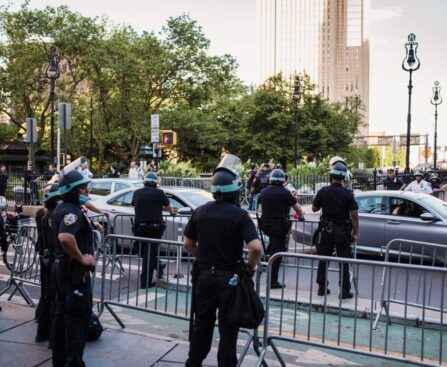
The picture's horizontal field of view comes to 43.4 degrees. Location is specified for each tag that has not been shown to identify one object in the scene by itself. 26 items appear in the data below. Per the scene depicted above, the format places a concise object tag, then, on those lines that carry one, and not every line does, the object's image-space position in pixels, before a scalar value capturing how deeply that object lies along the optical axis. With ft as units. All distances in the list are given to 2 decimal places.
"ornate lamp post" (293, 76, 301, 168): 105.63
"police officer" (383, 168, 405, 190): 70.49
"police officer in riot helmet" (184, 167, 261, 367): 14.26
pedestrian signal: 60.03
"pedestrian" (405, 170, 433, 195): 53.47
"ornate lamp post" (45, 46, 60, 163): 73.36
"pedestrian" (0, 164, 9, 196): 68.31
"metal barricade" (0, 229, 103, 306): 24.70
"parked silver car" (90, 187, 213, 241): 34.60
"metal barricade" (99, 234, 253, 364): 20.40
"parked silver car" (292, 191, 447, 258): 34.16
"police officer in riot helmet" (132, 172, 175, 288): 28.60
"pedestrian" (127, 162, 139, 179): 80.07
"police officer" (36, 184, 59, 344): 18.80
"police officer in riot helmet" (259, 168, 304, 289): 27.71
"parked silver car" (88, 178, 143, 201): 45.47
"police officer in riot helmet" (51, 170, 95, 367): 15.51
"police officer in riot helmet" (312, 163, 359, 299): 25.35
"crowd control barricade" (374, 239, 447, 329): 18.23
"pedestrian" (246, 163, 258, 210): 63.81
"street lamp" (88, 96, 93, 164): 126.52
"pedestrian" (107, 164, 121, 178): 86.27
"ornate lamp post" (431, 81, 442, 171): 113.35
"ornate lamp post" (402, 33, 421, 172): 76.38
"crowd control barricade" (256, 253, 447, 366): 15.96
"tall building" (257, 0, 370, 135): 502.79
